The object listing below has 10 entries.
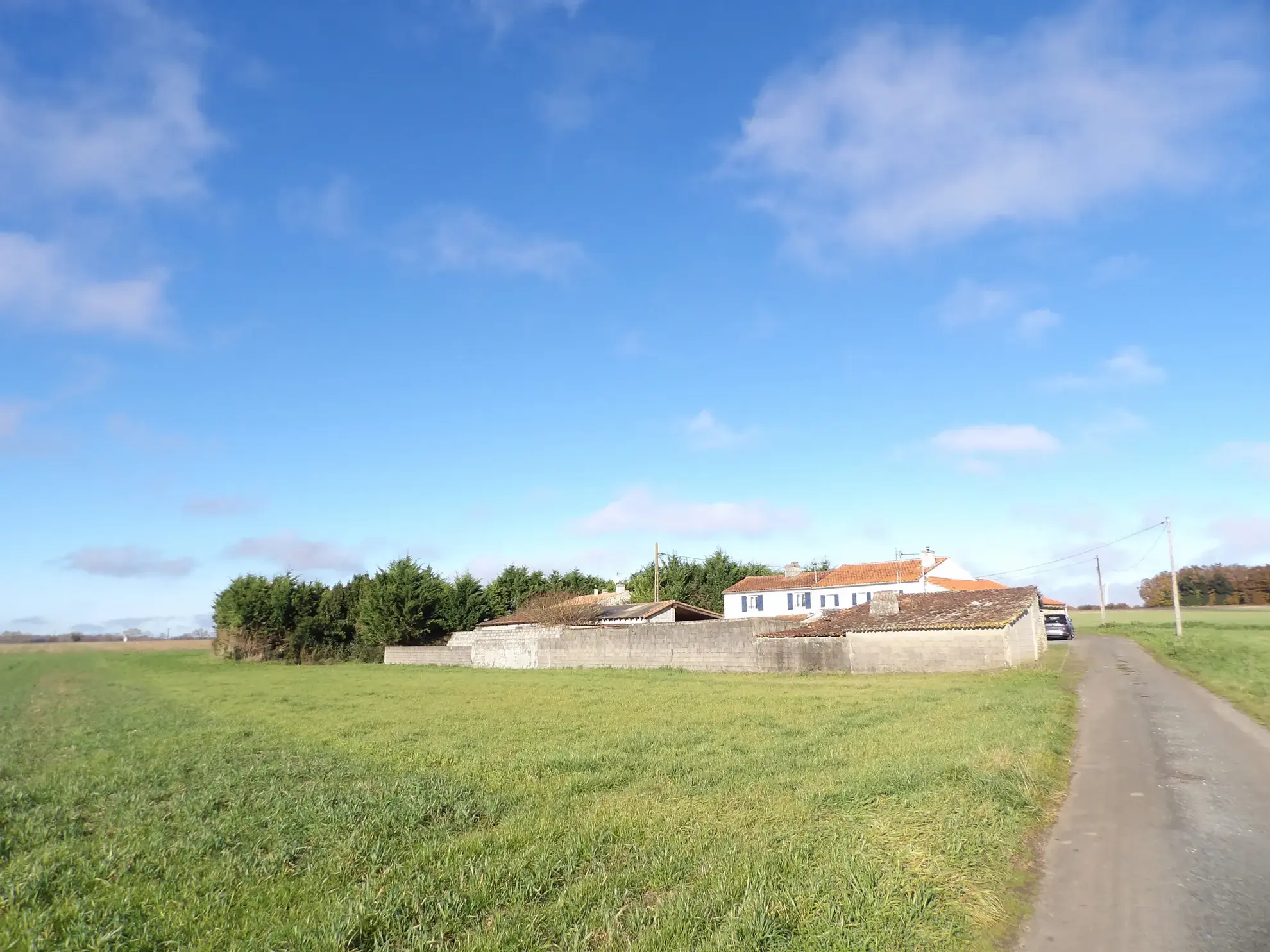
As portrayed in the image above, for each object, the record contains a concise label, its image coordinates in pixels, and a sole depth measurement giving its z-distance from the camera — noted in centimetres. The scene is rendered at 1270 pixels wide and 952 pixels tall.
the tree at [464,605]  5881
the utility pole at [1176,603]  5059
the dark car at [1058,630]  5250
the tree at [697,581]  7700
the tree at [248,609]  5547
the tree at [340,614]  5819
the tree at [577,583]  7331
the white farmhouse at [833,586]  6481
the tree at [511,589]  6769
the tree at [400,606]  5419
